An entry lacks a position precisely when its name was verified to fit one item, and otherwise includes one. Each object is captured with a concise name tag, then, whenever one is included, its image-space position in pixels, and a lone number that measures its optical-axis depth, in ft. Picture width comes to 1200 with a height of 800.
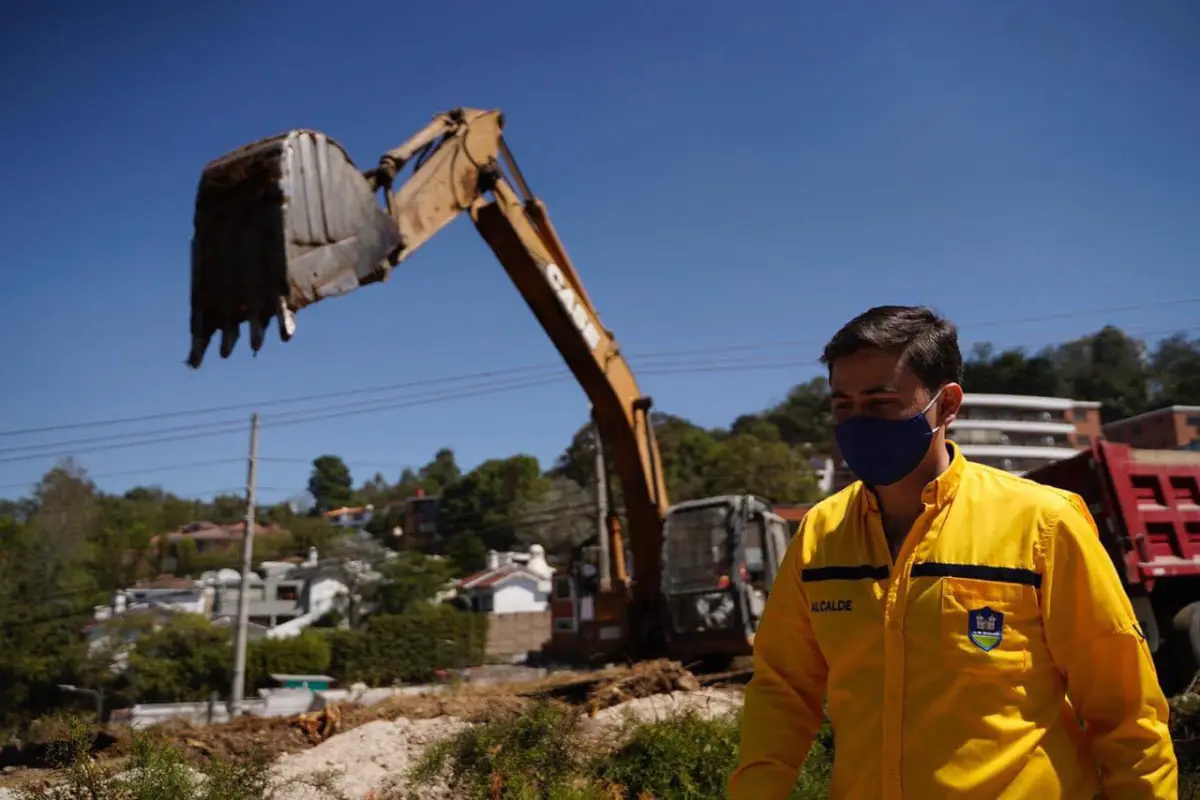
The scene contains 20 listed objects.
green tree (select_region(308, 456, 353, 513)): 387.96
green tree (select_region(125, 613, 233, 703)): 117.08
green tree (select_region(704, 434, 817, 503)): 169.89
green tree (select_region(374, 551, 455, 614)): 158.40
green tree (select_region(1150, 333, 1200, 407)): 252.62
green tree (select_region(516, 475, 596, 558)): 197.88
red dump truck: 26.45
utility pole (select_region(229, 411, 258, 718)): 79.51
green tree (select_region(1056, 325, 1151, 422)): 280.92
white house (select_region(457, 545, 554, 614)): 168.35
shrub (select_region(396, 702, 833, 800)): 18.54
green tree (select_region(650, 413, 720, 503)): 171.82
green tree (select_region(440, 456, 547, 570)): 223.51
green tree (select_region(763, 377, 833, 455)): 313.94
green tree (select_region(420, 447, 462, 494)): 325.66
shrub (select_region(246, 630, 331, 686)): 121.49
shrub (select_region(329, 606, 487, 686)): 127.95
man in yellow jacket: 5.69
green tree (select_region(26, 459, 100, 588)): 146.41
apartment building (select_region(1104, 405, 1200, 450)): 190.39
